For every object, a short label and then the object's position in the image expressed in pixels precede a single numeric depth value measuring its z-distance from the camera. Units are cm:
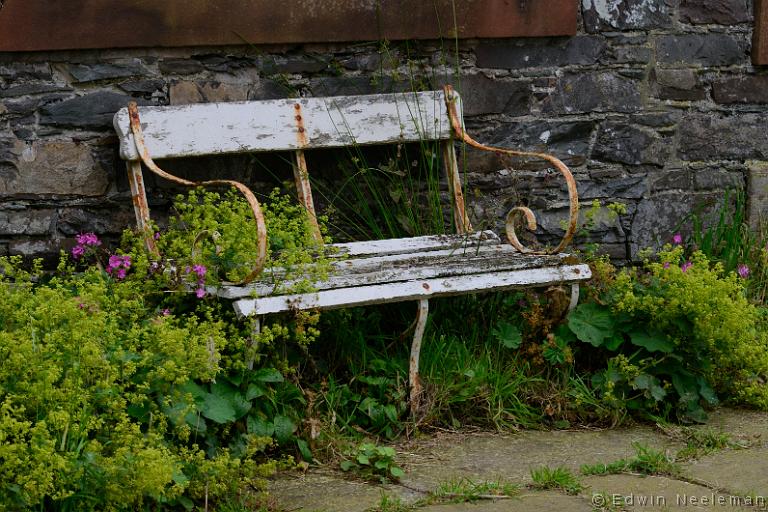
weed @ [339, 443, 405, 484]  611
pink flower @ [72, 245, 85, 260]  761
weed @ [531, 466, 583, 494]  587
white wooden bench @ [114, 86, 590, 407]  674
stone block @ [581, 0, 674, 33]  905
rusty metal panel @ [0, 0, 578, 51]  768
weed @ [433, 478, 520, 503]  573
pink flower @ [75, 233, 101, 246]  772
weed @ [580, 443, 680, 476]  614
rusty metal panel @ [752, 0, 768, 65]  945
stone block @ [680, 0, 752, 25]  934
